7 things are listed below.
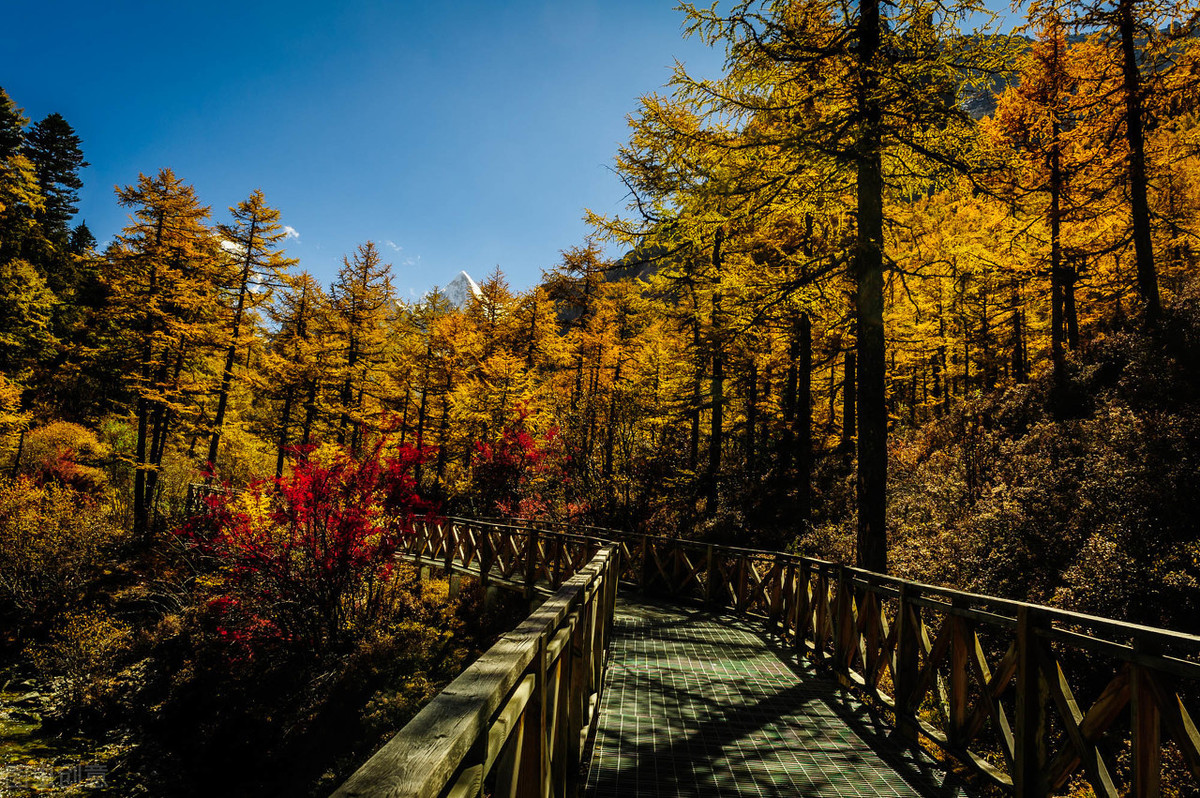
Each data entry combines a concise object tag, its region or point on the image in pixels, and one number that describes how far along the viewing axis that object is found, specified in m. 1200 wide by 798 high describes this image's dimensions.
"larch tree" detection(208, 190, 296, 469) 21.48
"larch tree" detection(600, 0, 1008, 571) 7.00
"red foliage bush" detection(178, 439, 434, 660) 10.52
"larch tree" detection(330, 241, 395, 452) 25.05
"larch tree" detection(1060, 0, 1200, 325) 11.65
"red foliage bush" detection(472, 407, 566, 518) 19.86
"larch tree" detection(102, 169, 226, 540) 17.98
